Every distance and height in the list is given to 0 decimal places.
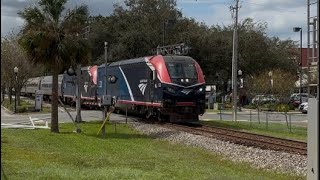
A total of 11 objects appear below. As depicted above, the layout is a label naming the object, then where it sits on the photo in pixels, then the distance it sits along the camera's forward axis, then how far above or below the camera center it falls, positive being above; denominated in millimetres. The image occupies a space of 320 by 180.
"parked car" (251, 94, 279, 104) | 59688 -537
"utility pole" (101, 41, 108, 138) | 21662 -1467
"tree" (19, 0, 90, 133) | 22266 +2319
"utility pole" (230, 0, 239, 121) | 37219 +2035
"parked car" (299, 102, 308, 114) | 52169 -1273
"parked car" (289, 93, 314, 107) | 61681 -659
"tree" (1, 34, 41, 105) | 52125 +2548
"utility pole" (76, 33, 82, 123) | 30194 -679
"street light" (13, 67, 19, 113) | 48531 +2039
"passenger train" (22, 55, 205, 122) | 27812 +345
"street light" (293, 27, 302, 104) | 62069 +7310
